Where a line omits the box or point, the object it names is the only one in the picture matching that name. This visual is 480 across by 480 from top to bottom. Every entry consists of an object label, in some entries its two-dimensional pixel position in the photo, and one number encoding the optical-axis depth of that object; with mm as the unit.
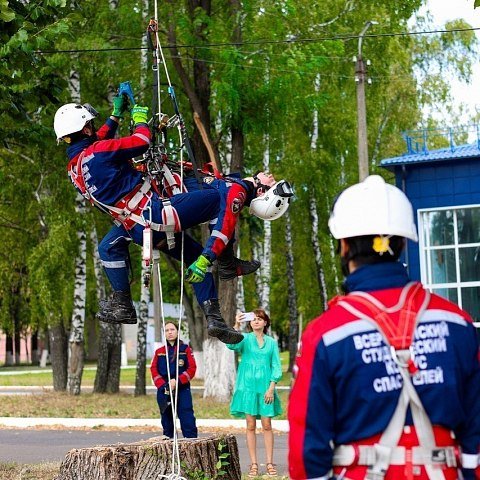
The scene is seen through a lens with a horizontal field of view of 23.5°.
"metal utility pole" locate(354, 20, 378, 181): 25875
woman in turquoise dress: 13594
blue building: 32062
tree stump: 10148
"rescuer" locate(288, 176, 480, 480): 4059
